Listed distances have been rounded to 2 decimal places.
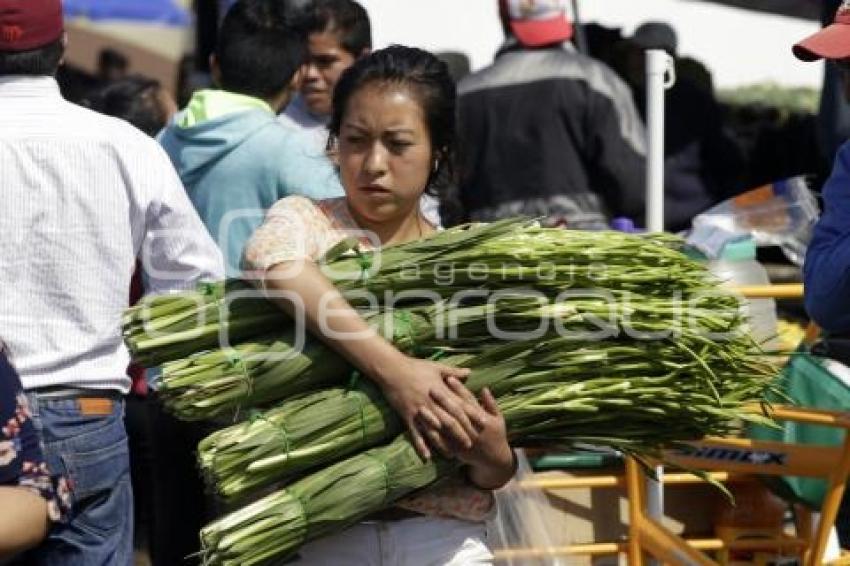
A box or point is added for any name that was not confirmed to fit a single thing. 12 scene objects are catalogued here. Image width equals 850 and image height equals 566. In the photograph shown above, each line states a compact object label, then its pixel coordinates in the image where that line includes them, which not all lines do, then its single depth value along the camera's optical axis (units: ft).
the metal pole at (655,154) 33.47
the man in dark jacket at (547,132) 40.47
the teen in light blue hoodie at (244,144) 31.45
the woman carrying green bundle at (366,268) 19.58
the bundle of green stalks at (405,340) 19.49
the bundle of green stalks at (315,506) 19.27
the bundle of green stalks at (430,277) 19.85
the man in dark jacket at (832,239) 24.57
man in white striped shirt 24.84
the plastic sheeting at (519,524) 29.55
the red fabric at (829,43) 24.73
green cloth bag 29.19
